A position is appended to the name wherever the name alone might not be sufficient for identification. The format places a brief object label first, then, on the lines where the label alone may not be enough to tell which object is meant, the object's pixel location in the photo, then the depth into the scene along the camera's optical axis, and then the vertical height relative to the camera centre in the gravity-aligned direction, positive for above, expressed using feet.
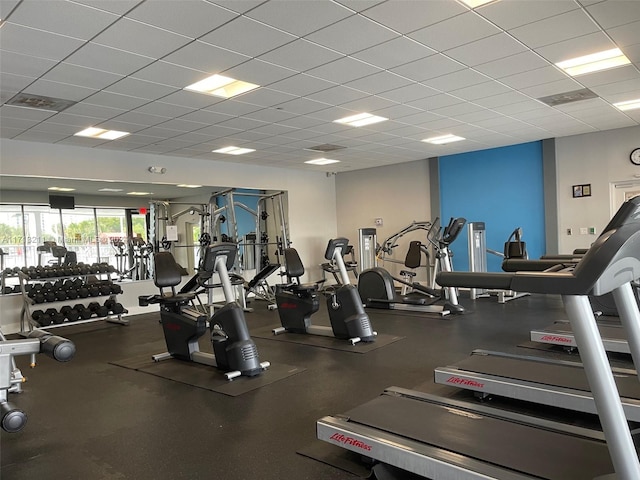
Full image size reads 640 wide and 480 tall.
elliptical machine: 22.08 -3.36
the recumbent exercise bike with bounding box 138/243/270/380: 13.00 -2.73
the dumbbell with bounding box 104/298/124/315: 22.11 -3.27
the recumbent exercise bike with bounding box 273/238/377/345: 16.46 -2.98
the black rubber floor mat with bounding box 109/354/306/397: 12.23 -4.09
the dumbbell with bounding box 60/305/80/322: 20.63 -3.26
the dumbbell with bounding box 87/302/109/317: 21.54 -3.28
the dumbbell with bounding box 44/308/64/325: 20.38 -3.29
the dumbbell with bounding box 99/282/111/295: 22.34 -2.41
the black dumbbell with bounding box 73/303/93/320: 21.11 -3.27
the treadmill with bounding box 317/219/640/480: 4.12 -3.37
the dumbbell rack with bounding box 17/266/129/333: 20.30 -2.92
